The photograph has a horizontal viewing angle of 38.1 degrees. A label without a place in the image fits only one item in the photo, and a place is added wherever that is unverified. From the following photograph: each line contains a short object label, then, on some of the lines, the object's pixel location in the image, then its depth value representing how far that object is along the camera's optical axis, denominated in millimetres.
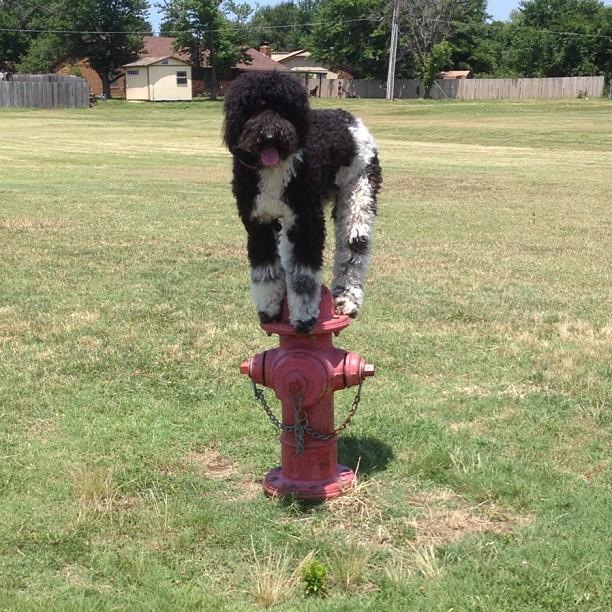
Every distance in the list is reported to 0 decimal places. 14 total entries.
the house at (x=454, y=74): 76019
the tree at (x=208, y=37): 70750
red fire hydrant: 3973
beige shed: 70625
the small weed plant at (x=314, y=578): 3311
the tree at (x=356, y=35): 77000
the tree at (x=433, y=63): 70562
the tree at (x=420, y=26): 72688
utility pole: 61562
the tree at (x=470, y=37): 76938
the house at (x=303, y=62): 82938
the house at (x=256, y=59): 75312
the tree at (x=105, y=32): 72938
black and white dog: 3514
